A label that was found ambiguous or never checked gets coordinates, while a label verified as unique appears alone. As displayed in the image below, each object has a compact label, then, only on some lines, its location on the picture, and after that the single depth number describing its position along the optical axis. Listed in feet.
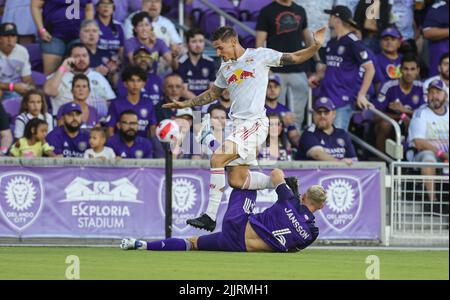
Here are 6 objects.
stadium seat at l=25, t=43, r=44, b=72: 67.62
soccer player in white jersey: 48.06
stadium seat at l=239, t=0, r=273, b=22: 74.54
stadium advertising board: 57.82
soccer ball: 53.36
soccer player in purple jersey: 45.98
